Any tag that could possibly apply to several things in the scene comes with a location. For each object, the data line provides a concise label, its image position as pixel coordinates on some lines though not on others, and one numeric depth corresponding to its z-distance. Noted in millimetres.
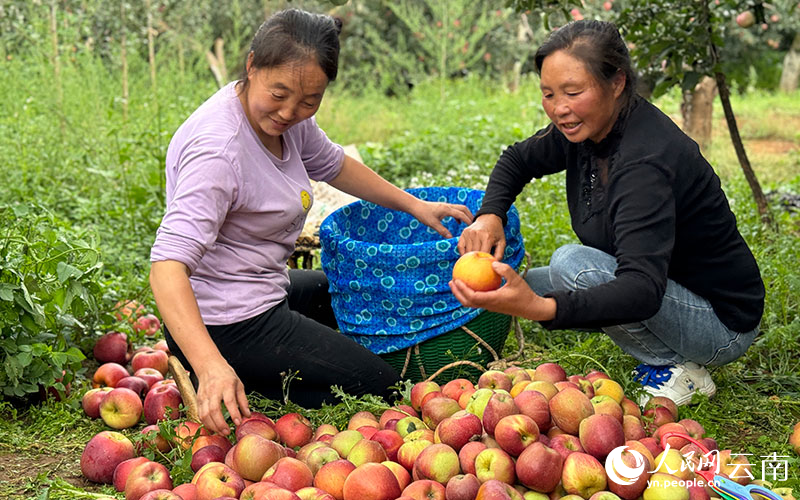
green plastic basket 2707
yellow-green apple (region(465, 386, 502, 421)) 2059
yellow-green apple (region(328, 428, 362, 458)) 2002
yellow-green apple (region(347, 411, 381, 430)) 2232
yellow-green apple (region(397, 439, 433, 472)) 1944
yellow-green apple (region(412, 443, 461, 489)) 1829
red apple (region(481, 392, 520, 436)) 1935
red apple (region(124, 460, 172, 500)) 1912
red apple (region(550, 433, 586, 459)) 1860
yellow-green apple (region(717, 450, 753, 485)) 1880
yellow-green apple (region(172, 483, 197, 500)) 1836
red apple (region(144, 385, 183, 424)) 2438
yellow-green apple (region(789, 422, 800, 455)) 2223
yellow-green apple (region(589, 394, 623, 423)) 2004
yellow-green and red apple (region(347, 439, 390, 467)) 1907
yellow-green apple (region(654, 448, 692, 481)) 1776
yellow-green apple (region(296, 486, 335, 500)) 1772
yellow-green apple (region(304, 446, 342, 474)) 1938
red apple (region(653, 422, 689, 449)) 1934
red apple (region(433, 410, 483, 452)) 1935
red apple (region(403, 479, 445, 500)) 1752
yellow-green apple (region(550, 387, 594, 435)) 1942
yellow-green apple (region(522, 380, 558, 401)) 2061
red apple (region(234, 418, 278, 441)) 2076
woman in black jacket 1991
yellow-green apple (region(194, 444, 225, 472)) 2023
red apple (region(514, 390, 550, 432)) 1954
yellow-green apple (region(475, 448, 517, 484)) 1786
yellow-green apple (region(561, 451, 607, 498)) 1760
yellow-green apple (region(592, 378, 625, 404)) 2168
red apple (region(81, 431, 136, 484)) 2148
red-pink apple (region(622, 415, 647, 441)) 1981
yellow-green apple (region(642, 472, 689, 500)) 1688
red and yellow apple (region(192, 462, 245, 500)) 1814
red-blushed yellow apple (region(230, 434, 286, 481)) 1928
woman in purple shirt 1989
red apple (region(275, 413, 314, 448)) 2146
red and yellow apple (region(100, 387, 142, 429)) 2561
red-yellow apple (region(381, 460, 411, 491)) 1867
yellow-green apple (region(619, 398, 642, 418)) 2119
